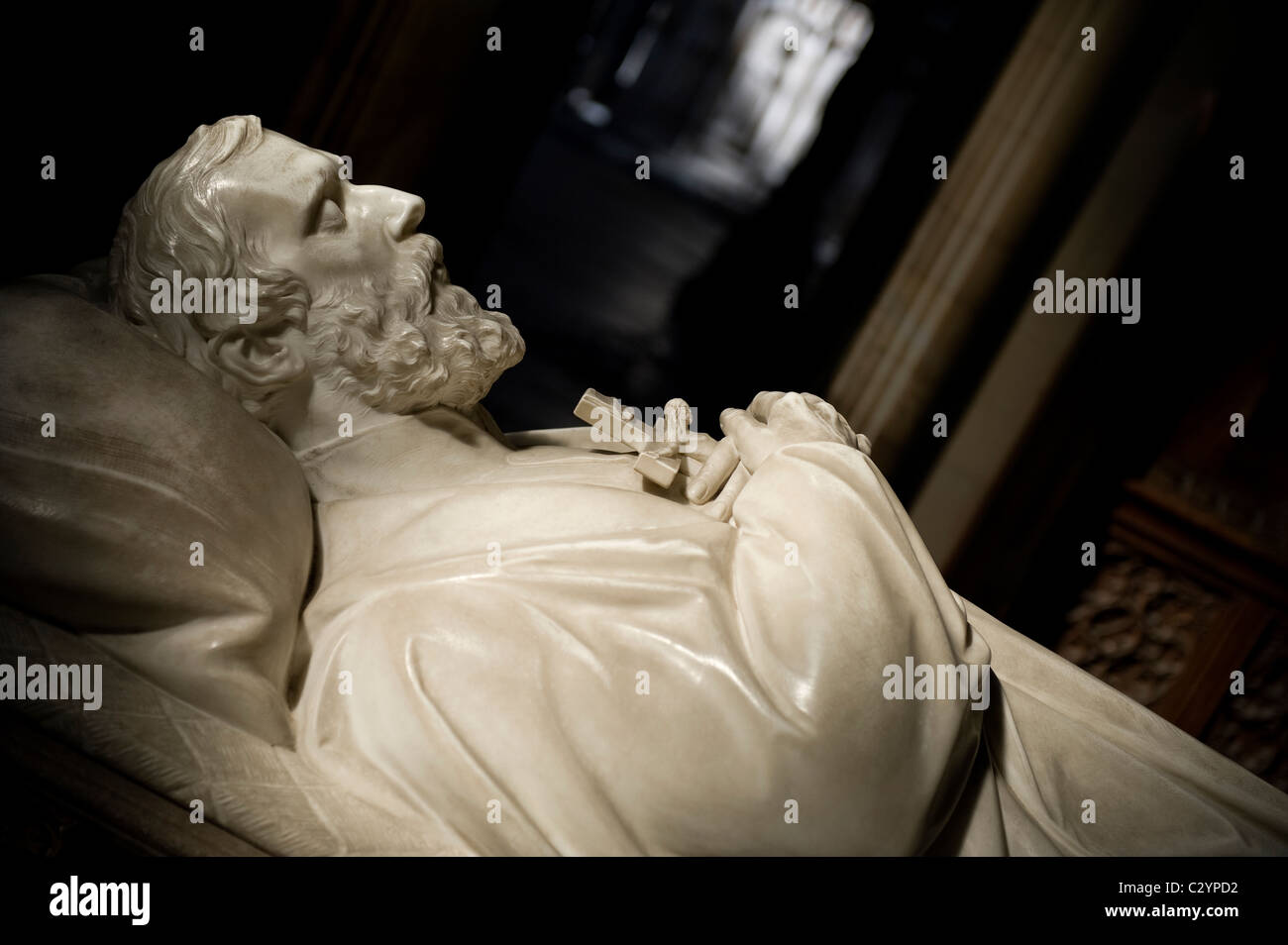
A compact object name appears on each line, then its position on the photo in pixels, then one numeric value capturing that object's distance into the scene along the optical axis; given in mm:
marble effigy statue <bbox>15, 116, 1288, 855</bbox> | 1629
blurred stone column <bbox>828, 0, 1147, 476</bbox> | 4422
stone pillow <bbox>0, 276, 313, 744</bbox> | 1557
